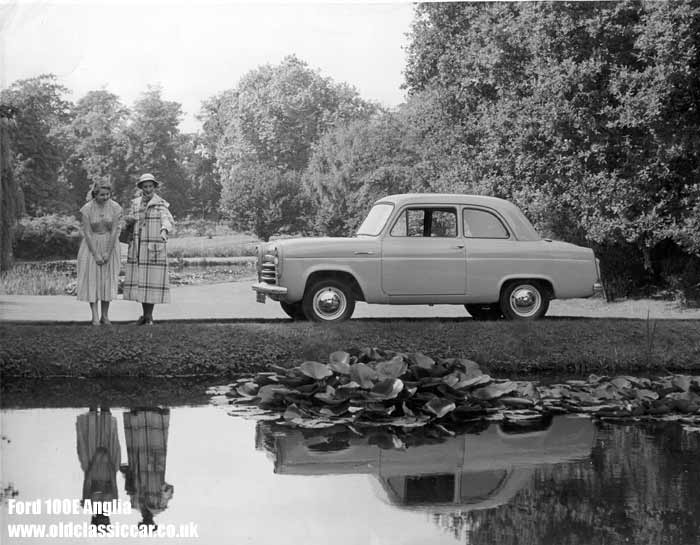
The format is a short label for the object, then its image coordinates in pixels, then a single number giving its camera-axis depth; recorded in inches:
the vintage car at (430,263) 466.9
